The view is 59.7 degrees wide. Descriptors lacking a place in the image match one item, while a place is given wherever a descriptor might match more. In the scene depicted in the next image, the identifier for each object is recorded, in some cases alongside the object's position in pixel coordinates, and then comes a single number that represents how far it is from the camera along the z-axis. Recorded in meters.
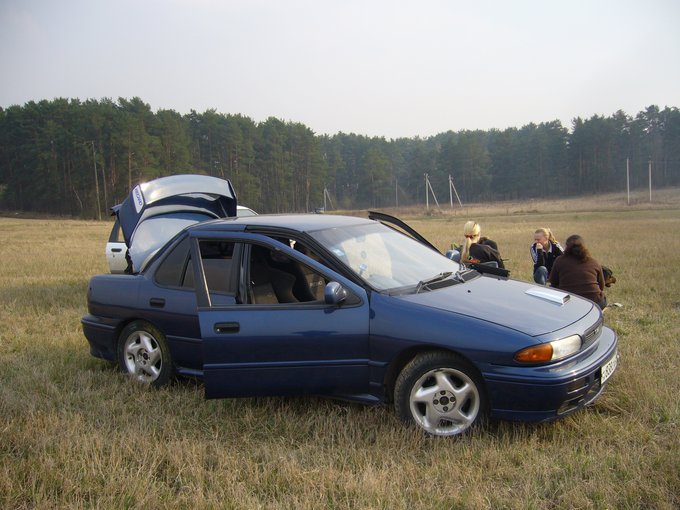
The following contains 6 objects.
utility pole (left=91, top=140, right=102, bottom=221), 58.09
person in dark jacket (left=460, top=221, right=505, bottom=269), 7.89
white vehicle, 8.33
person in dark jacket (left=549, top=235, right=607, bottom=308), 6.59
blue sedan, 3.82
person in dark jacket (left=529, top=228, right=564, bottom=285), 8.30
